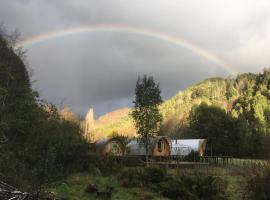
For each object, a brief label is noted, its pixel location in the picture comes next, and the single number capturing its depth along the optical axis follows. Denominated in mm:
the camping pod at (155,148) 30287
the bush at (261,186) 9991
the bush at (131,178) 13187
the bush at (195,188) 11126
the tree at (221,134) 37558
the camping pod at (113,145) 29256
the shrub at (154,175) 13103
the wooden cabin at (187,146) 32062
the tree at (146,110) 28798
